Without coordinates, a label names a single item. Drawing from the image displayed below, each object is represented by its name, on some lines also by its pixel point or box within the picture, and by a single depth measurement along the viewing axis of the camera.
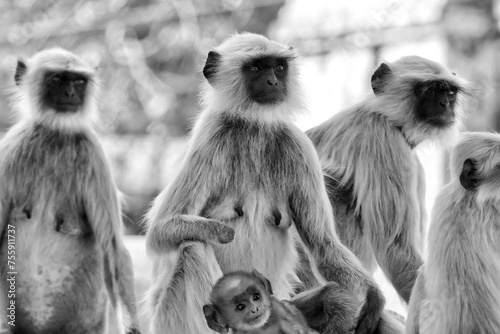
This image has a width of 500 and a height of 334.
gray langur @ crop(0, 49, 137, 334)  10.78
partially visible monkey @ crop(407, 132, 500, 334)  7.95
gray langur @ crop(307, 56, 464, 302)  10.36
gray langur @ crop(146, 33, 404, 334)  8.92
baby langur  8.29
